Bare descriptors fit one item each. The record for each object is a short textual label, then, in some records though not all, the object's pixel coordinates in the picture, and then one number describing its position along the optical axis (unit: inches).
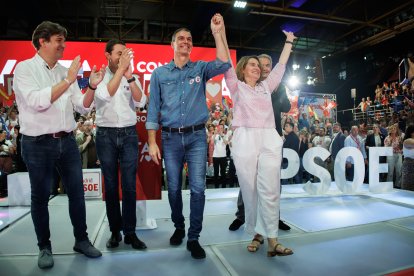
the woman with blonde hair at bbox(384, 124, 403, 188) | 289.1
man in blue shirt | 98.7
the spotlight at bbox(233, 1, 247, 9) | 405.3
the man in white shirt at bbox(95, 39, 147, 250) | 102.0
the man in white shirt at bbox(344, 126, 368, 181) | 299.9
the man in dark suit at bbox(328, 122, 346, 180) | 311.4
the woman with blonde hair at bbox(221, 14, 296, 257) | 97.4
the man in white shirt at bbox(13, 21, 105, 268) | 86.3
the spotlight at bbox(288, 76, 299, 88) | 669.3
